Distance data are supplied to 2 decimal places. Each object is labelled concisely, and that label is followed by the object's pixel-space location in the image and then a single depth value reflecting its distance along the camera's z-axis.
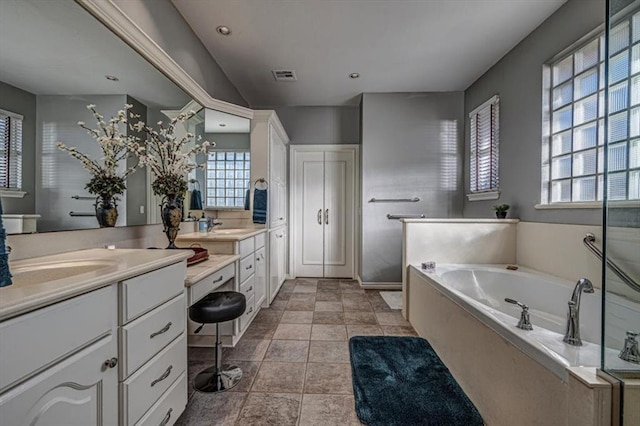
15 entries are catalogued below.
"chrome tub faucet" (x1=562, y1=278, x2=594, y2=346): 1.19
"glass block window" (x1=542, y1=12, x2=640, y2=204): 1.01
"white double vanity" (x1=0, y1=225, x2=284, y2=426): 0.66
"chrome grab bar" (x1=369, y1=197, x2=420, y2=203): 3.85
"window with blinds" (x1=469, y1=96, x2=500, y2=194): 3.14
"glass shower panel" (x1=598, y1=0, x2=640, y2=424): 0.89
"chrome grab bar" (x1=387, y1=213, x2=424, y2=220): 3.83
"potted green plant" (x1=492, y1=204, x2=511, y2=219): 2.72
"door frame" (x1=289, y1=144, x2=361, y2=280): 4.27
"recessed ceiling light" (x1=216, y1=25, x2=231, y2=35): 2.41
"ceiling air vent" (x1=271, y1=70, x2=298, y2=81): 3.21
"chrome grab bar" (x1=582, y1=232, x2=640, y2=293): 0.94
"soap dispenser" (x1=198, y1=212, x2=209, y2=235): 2.53
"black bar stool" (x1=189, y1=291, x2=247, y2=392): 1.57
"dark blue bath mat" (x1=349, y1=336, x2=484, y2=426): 1.45
